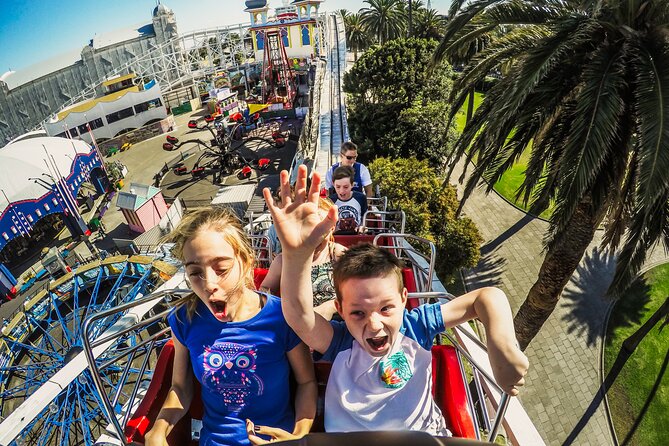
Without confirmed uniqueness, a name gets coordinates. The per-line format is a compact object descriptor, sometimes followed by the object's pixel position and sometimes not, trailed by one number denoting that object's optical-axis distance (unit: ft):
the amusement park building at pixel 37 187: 66.39
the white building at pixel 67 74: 134.74
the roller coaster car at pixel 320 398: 8.70
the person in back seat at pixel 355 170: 23.18
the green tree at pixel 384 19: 108.68
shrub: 39.43
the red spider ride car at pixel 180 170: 94.07
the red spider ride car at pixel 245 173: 87.02
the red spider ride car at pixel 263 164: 90.24
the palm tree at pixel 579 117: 14.85
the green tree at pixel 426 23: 119.34
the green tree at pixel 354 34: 150.00
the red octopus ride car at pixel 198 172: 91.30
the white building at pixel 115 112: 112.98
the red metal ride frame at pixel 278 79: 120.47
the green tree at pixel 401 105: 59.47
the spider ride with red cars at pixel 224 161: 87.92
